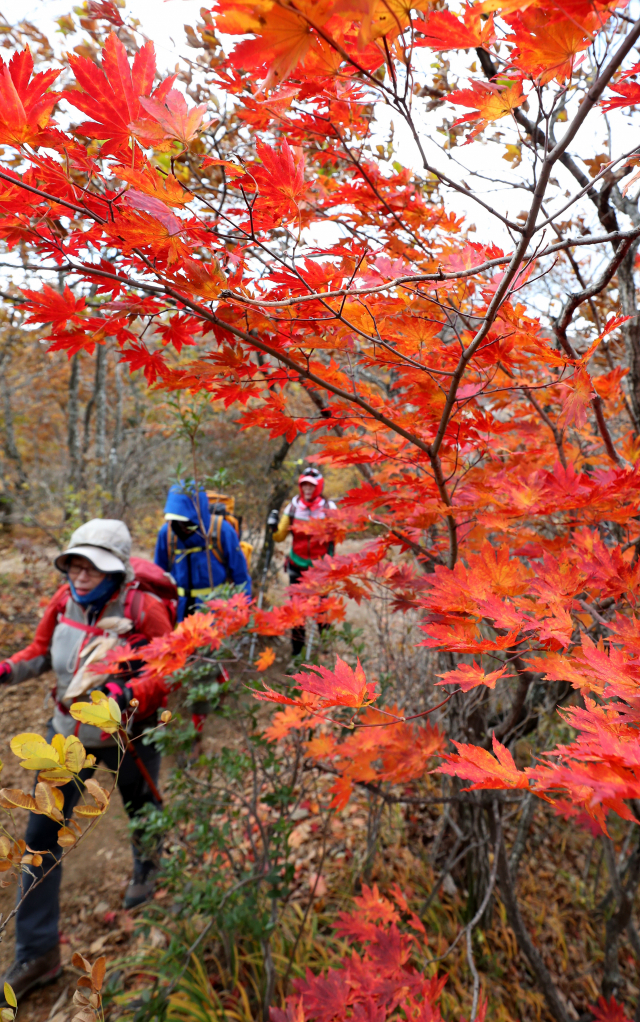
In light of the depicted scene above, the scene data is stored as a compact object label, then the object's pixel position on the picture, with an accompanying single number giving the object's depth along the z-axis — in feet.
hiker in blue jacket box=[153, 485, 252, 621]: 10.46
